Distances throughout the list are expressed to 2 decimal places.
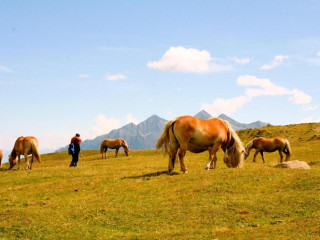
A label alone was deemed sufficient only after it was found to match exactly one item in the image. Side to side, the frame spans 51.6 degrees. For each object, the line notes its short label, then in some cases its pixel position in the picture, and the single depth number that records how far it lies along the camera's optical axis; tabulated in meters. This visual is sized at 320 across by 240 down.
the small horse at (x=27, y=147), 28.70
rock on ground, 19.69
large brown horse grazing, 18.92
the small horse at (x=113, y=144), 51.55
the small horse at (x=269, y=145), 37.25
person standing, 29.70
